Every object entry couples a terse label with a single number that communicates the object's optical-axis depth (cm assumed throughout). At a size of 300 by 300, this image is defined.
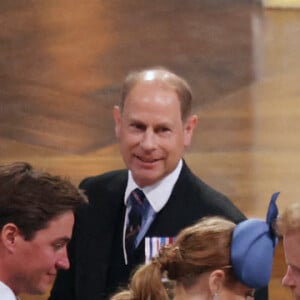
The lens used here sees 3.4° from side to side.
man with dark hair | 1016
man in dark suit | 1065
